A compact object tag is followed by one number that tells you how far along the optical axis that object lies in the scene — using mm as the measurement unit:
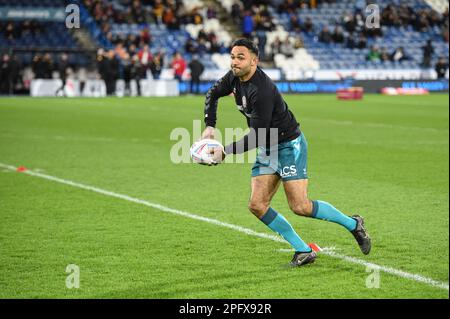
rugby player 7488
